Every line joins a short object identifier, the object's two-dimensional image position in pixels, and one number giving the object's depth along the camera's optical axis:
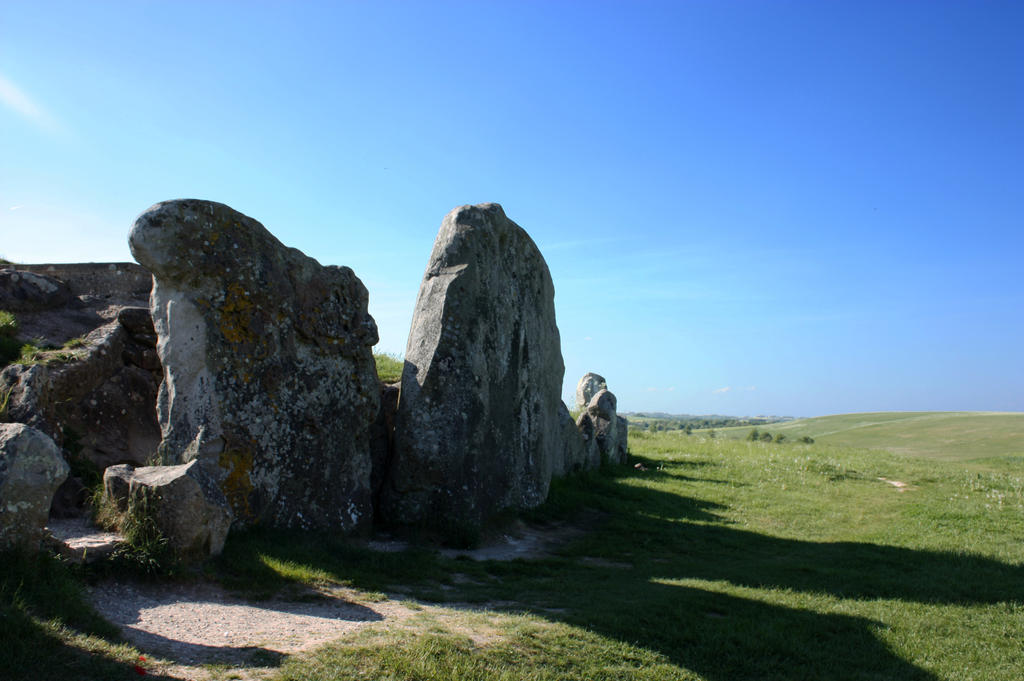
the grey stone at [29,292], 13.54
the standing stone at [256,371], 8.38
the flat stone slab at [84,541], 6.21
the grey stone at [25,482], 5.52
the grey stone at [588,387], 30.59
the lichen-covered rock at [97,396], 9.03
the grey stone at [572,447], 17.47
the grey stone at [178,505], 6.74
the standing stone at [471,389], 10.80
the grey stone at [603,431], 19.66
